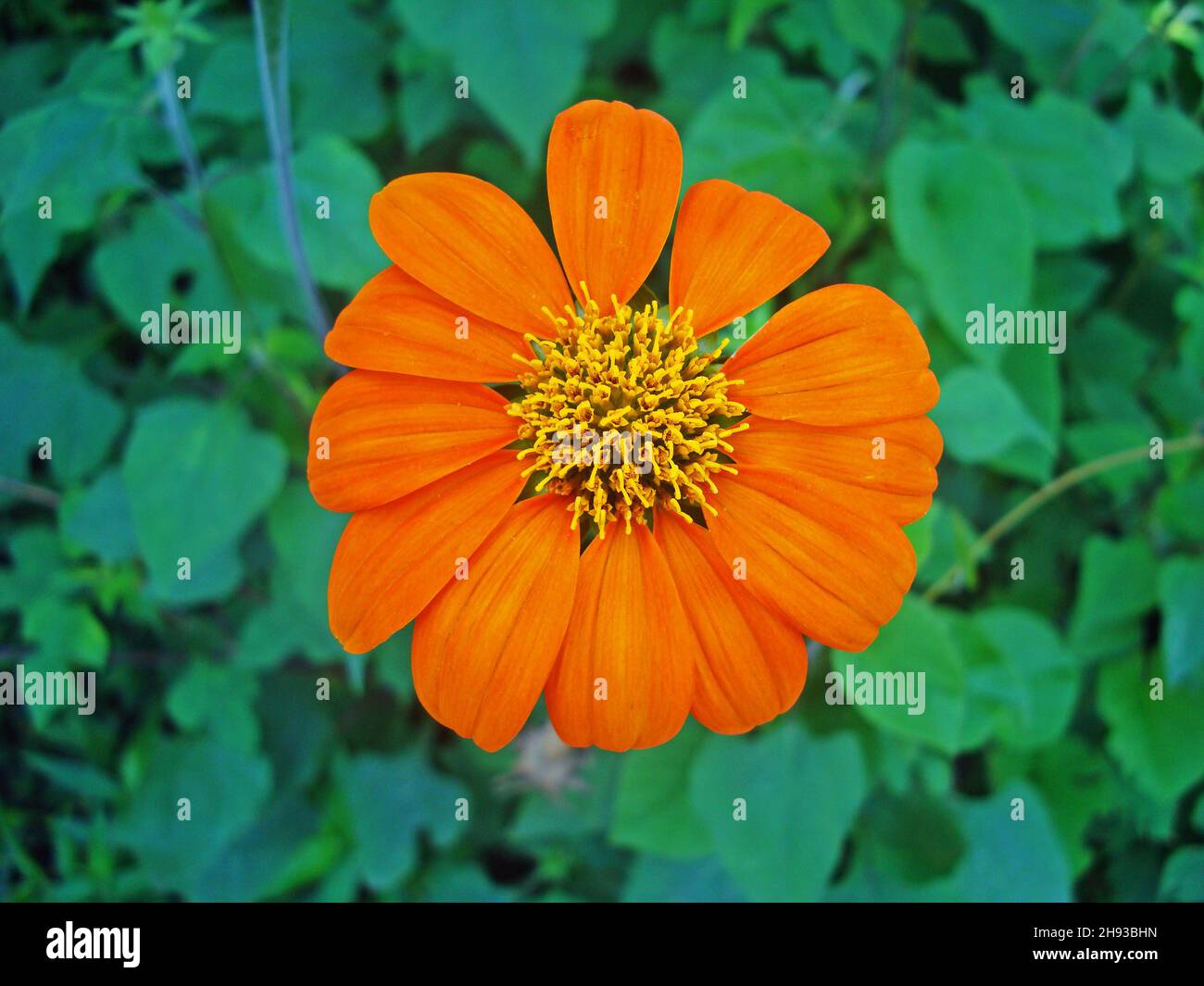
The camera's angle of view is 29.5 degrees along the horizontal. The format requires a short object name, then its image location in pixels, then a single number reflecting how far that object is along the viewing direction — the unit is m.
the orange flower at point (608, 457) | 0.27
